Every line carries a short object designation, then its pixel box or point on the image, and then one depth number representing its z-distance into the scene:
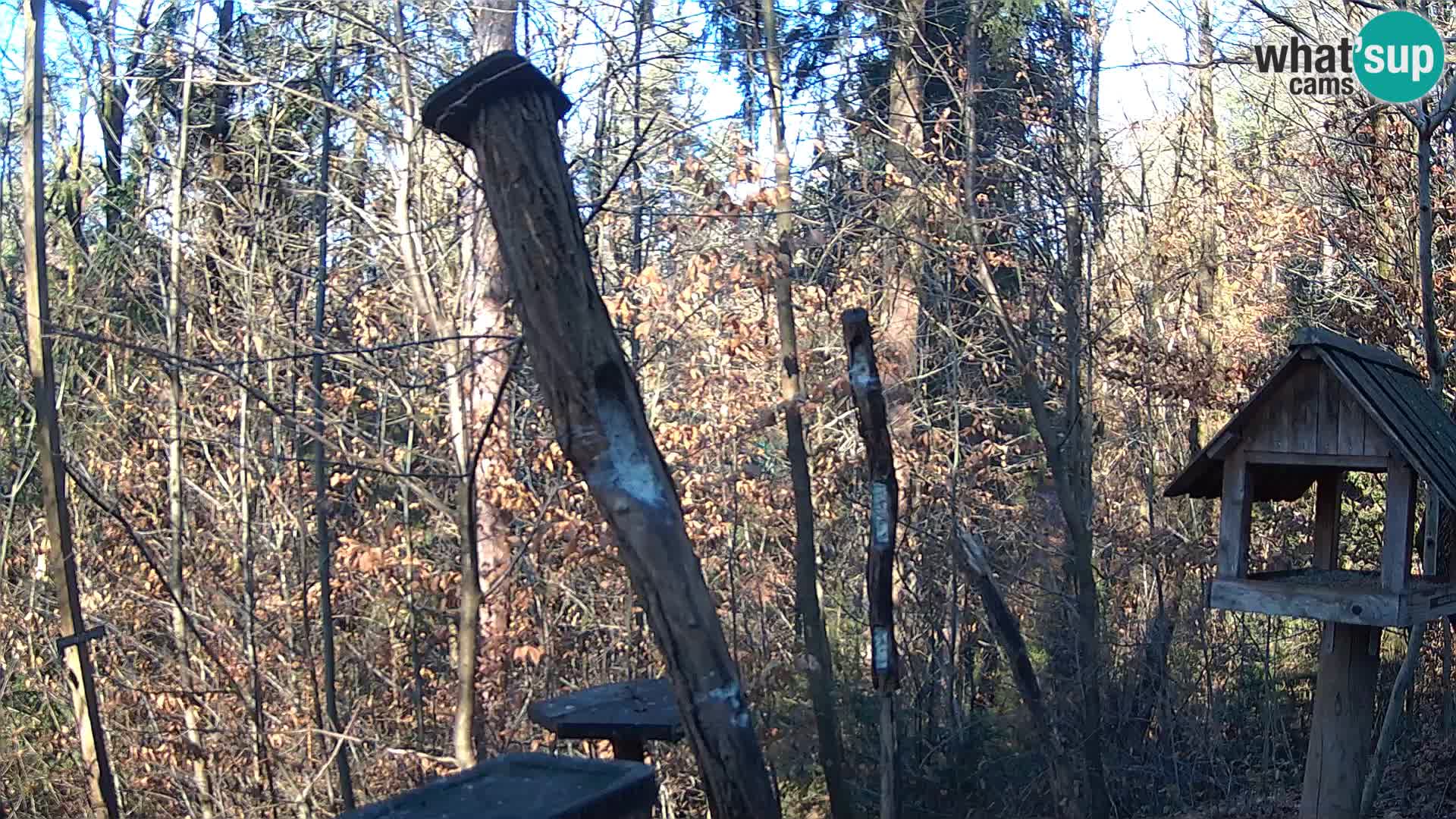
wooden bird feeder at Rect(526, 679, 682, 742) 4.48
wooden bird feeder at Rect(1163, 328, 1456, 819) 4.18
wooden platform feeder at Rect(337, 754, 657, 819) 3.16
